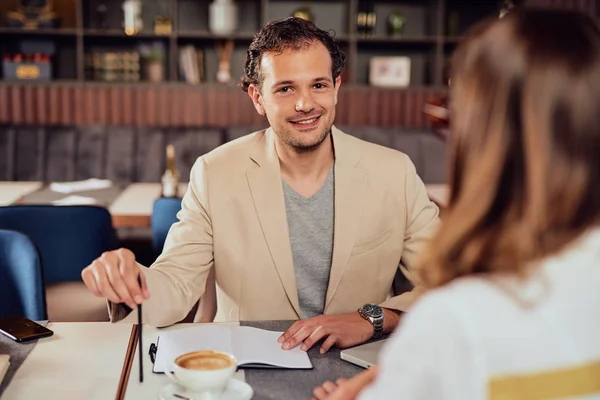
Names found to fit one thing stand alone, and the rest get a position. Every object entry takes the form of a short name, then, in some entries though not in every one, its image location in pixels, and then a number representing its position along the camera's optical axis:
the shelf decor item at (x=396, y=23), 5.32
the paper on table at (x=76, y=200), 3.14
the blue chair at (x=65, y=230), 2.34
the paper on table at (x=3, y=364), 1.20
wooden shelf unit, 5.14
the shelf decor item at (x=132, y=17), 5.03
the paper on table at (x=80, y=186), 3.50
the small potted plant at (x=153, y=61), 5.17
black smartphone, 1.39
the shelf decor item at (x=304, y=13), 5.15
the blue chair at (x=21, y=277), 1.83
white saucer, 1.11
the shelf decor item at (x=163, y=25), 5.09
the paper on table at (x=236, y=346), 1.26
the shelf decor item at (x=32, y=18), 4.99
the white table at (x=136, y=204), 2.86
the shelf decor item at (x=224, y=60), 5.18
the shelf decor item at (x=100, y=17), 5.17
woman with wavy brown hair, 0.68
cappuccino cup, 1.06
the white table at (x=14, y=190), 3.17
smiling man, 1.79
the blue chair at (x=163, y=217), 2.29
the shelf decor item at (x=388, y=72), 5.31
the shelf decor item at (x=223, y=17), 5.05
